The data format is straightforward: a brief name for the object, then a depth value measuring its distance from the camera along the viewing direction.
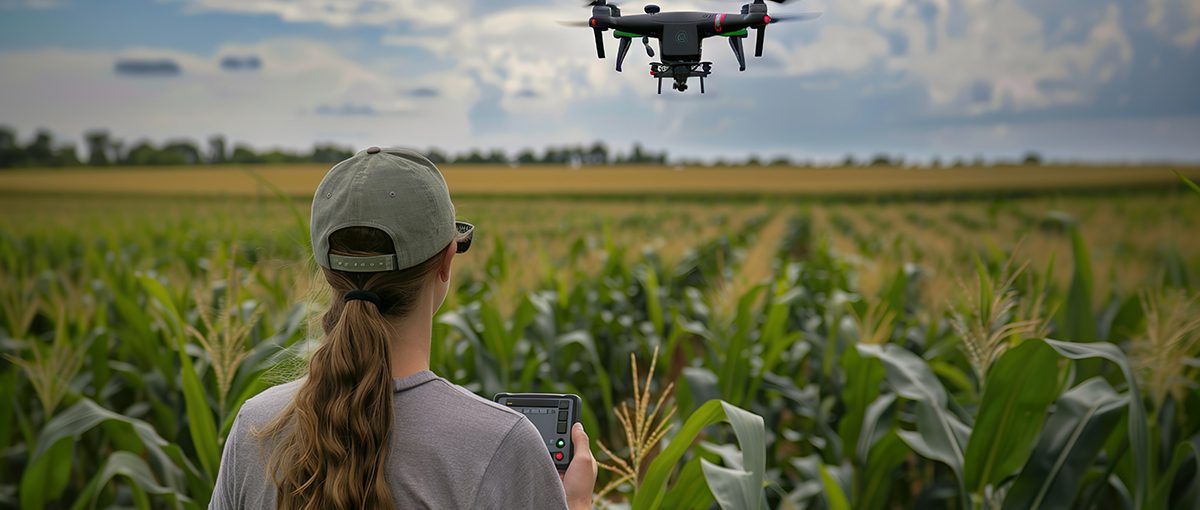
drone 1.21
